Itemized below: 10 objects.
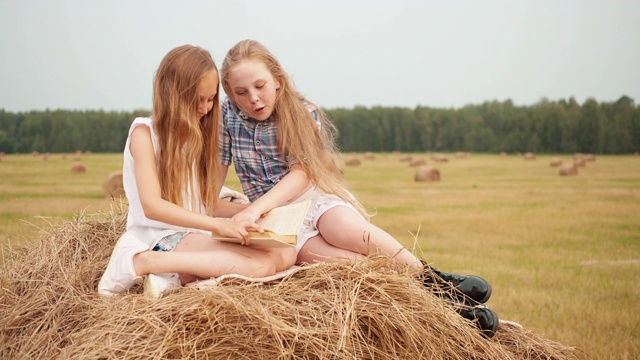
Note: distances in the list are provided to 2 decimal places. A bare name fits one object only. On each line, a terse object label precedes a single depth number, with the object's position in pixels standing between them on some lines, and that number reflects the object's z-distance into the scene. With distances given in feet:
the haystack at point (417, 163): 98.27
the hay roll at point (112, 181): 48.39
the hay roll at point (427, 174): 69.41
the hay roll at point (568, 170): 76.02
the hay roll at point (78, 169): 74.59
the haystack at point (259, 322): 8.67
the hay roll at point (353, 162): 97.12
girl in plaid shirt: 10.96
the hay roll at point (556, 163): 91.97
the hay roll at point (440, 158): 111.55
